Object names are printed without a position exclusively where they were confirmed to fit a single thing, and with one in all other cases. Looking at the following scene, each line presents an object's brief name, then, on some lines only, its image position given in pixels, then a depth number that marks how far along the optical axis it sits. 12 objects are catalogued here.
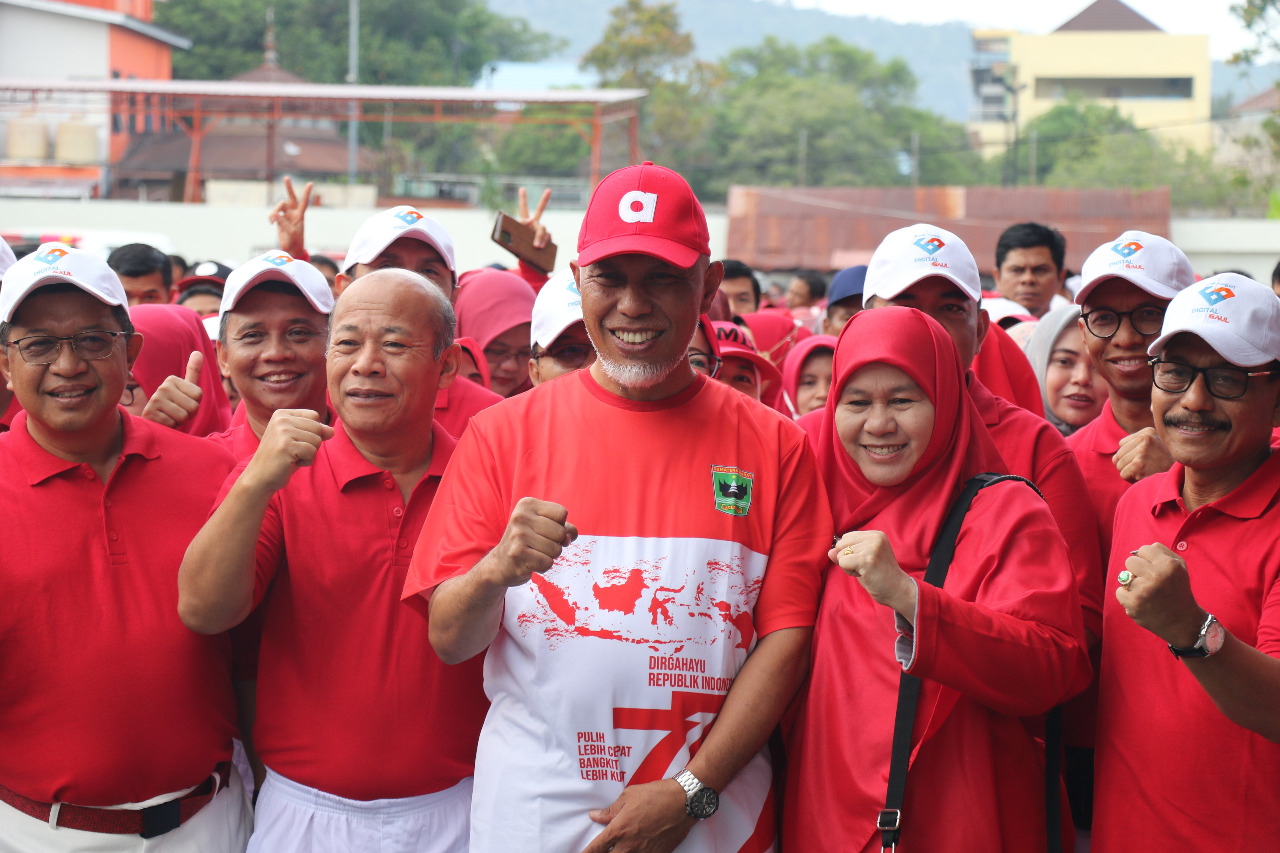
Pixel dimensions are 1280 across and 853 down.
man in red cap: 2.59
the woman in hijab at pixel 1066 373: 4.68
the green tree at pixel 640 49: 59.34
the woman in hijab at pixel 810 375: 5.14
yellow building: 86.62
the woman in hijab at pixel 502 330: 4.93
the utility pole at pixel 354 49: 48.16
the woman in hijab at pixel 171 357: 4.54
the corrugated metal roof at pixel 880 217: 28.28
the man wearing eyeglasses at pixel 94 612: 2.89
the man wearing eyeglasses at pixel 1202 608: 2.43
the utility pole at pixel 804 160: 56.91
